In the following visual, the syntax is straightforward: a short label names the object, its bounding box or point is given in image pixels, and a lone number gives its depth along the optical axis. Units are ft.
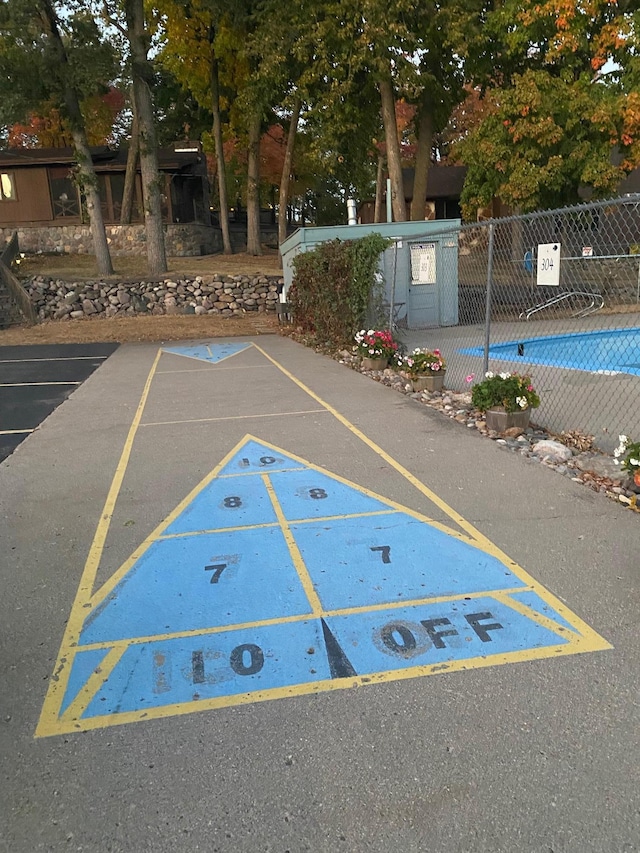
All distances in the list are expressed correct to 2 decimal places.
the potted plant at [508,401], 23.97
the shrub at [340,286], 41.33
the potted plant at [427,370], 32.24
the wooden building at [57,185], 106.63
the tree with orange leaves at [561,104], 62.69
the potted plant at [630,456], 16.37
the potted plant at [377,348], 38.52
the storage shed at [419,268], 56.03
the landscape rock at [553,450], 20.92
